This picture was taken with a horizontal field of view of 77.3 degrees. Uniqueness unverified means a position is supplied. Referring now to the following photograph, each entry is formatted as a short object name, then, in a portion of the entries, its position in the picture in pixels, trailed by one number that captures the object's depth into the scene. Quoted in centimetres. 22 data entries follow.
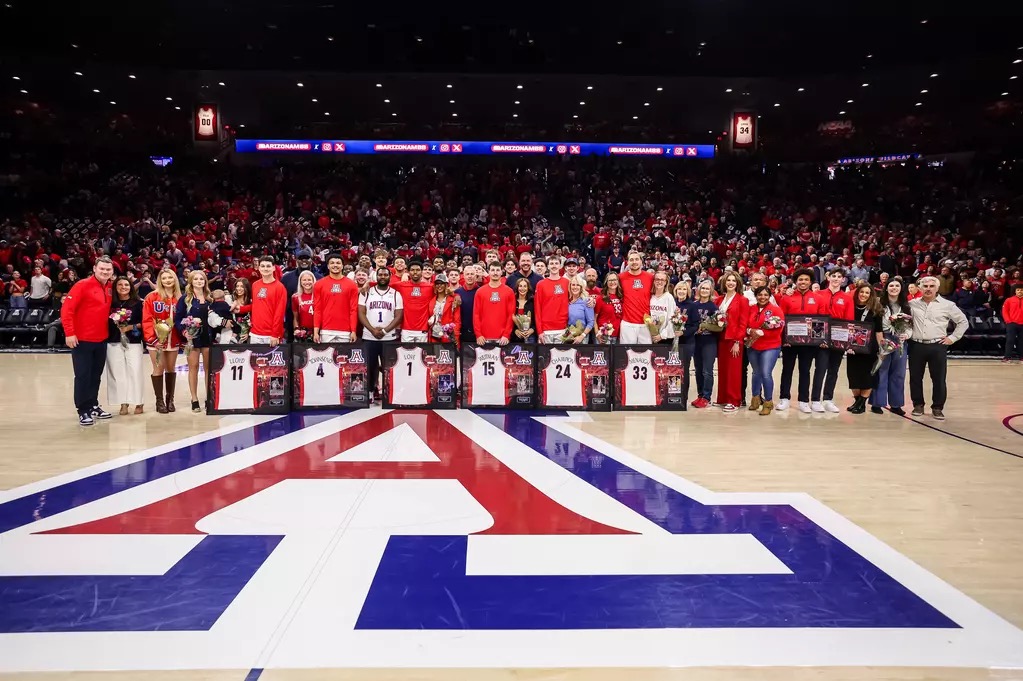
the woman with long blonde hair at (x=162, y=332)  792
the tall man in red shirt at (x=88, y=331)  721
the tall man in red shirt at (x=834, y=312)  827
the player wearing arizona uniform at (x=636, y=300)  868
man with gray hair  792
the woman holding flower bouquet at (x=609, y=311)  866
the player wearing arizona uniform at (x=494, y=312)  826
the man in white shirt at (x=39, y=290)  1519
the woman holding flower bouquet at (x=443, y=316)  842
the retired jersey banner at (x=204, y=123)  2444
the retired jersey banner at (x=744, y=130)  2555
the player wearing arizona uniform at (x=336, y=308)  827
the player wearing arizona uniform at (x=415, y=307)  838
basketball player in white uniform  841
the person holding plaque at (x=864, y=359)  821
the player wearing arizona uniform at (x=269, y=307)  804
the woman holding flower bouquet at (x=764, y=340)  802
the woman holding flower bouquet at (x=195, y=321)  788
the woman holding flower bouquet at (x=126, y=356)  775
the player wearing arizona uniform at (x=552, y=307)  841
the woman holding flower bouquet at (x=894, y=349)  807
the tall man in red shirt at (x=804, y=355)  831
